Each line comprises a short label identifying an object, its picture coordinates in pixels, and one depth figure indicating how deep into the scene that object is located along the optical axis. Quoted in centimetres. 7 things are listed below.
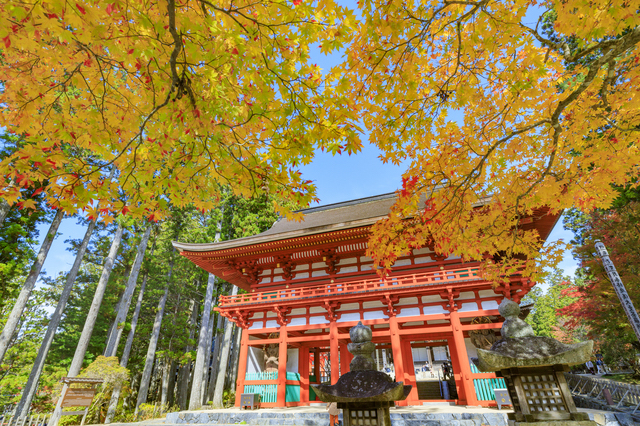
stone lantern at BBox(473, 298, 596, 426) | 300
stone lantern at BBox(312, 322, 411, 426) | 301
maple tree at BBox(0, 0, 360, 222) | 243
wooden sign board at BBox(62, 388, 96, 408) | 898
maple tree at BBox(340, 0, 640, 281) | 324
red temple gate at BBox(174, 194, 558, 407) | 882
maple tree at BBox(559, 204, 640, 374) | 1123
